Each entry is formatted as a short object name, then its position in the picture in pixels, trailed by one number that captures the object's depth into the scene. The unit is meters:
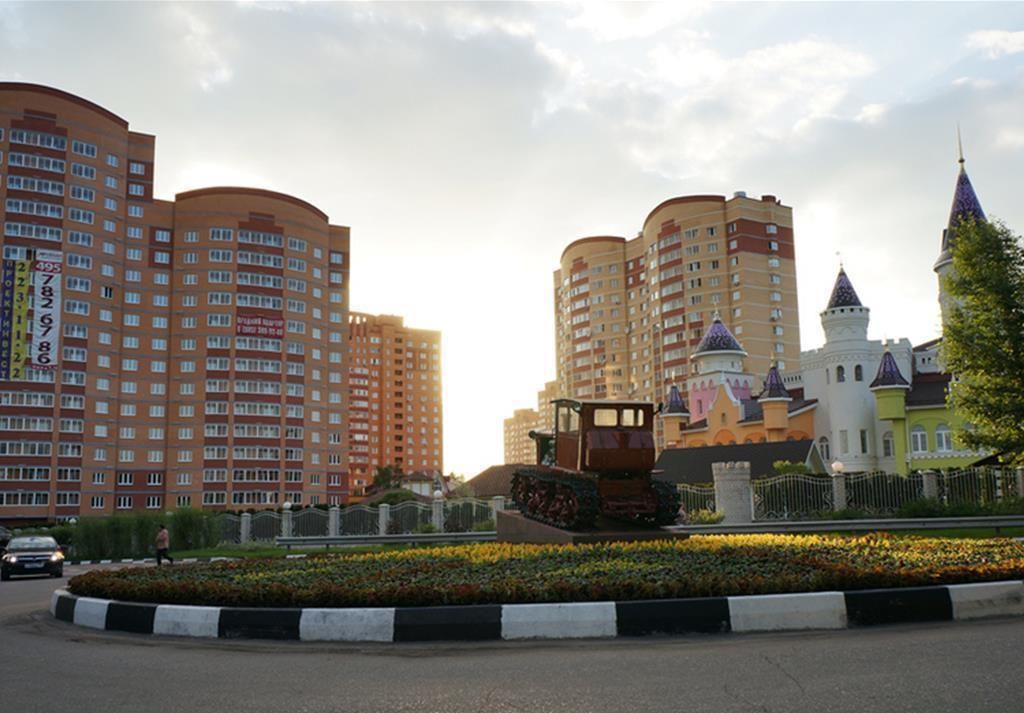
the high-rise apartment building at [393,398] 161.00
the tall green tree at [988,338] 29.17
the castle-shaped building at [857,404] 50.12
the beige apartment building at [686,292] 103.19
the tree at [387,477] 118.54
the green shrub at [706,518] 31.11
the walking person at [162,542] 23.95
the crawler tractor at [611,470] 16.81
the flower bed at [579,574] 8.05
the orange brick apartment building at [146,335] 71.94
